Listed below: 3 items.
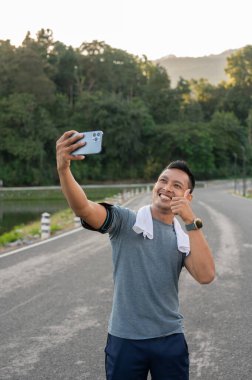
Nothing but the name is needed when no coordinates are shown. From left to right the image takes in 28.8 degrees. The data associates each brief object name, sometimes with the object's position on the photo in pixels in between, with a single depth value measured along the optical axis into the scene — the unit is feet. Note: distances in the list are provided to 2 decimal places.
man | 9.07
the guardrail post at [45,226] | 51.73
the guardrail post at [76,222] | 63.45
